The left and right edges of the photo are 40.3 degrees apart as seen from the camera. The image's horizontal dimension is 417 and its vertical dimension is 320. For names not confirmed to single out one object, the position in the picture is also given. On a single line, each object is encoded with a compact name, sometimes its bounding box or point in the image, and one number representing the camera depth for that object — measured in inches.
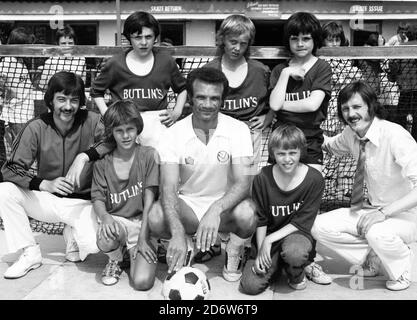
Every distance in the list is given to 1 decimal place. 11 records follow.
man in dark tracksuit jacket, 162.9
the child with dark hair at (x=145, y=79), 177.6
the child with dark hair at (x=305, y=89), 168.7
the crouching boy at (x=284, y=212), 145.8
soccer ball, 134.4
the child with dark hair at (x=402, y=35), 352.6
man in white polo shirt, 152.0
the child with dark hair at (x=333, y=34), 227.3
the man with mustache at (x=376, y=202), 146.6
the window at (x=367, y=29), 701.3
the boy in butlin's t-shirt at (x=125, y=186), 155.6
